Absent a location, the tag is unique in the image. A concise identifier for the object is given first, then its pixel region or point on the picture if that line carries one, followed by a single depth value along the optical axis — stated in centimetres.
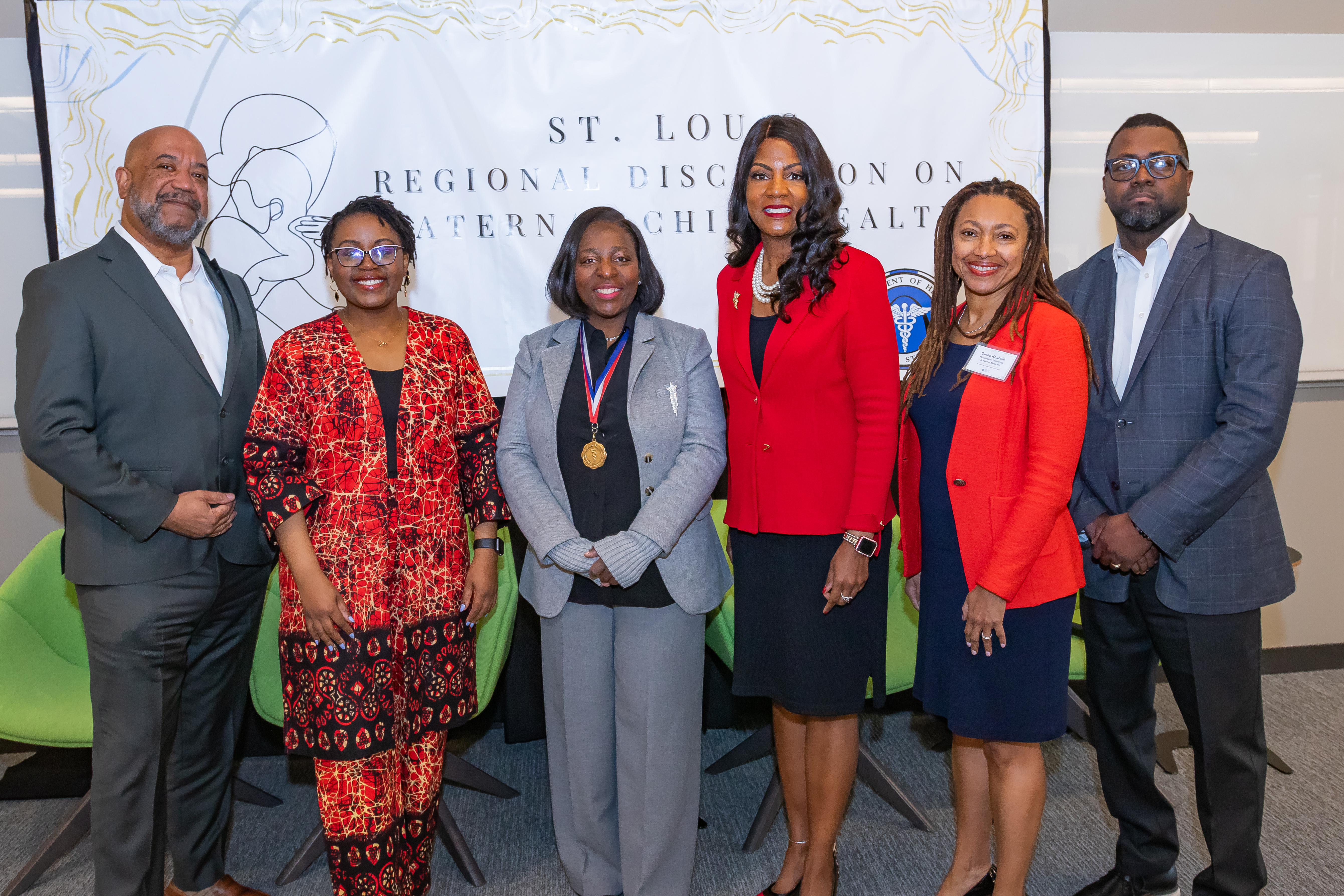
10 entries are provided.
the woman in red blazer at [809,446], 202
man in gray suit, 206
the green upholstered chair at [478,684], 259
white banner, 304
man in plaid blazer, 203
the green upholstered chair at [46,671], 257
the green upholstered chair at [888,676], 271
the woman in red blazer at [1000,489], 188
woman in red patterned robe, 204
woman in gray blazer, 214
